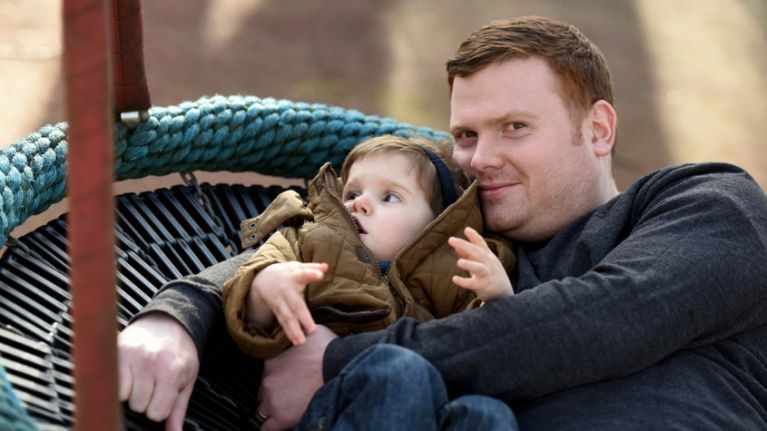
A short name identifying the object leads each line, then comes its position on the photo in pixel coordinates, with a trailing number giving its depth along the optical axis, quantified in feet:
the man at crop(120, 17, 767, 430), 8.13
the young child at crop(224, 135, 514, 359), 8.19
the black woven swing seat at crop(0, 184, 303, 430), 8.21
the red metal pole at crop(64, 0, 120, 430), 6.90
